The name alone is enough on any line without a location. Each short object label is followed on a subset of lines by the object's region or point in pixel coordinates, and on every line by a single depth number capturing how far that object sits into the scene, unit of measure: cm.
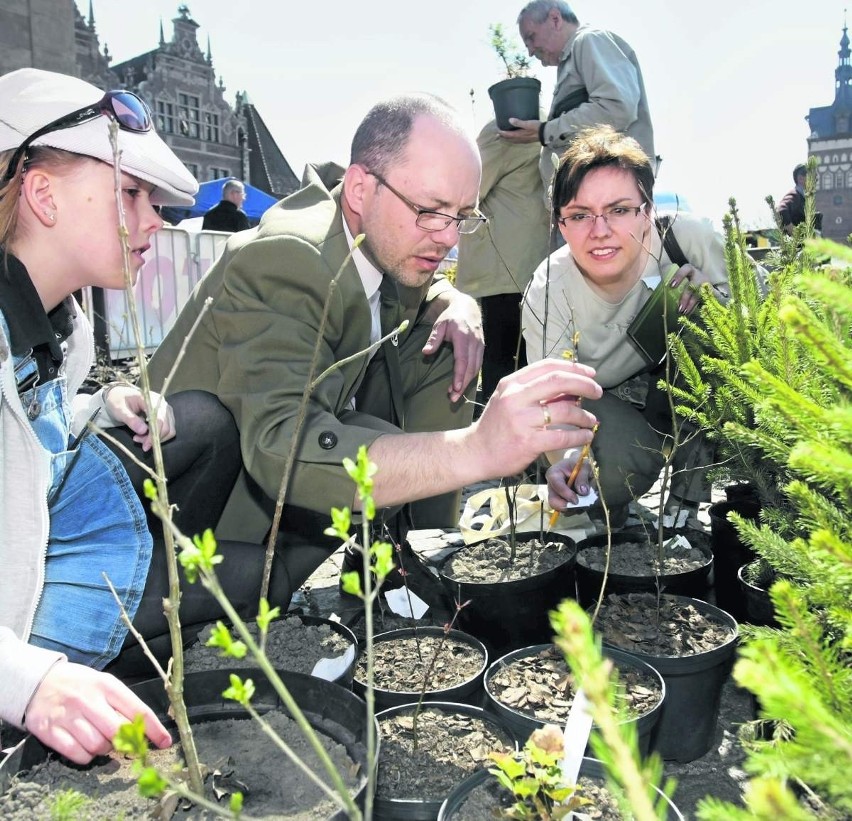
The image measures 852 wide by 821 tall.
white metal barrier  930
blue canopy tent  1599
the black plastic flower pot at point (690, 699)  184
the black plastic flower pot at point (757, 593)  213
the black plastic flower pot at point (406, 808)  136
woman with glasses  285
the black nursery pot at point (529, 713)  157
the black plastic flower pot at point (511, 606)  234
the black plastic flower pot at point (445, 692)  181
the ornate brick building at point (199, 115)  4825
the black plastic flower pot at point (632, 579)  233
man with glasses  179
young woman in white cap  173
